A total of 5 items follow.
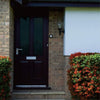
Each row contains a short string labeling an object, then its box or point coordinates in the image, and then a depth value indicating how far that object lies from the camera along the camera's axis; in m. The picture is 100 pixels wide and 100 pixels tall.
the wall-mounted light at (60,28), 5.98
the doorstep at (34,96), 5.61
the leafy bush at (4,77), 4.64
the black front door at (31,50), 6.14
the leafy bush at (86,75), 4.86
